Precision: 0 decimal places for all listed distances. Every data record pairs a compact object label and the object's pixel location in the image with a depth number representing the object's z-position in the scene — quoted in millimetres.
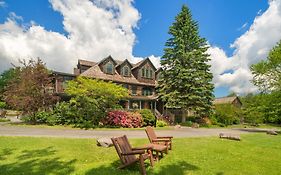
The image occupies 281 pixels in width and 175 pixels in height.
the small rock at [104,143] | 10141
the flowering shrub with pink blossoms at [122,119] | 21578
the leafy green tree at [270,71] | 23375
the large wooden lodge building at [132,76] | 32188
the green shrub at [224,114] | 31812
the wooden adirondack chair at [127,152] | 6117
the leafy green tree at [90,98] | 20953
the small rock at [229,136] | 13870
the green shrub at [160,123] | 24847
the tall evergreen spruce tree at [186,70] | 28453
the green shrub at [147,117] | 24109
